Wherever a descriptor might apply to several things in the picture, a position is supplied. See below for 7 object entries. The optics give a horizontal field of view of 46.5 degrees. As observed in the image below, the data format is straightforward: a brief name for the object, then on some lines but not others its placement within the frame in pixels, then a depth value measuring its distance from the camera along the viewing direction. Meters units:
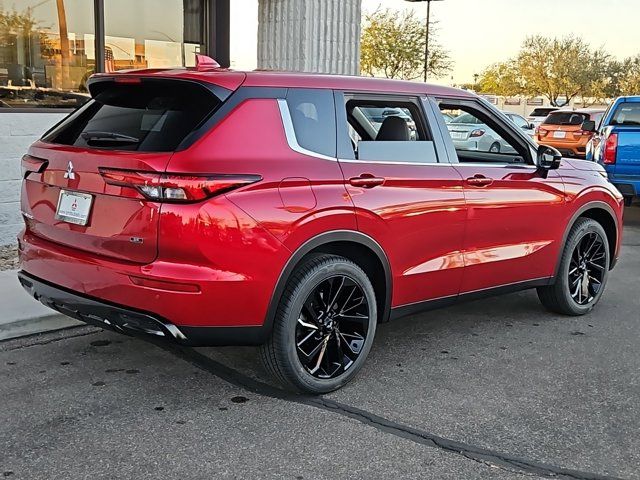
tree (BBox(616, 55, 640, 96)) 47.47
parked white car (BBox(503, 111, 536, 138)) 23.68
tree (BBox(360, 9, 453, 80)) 37.38
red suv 3.66
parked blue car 10.41
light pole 33.05
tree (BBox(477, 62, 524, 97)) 55.88
